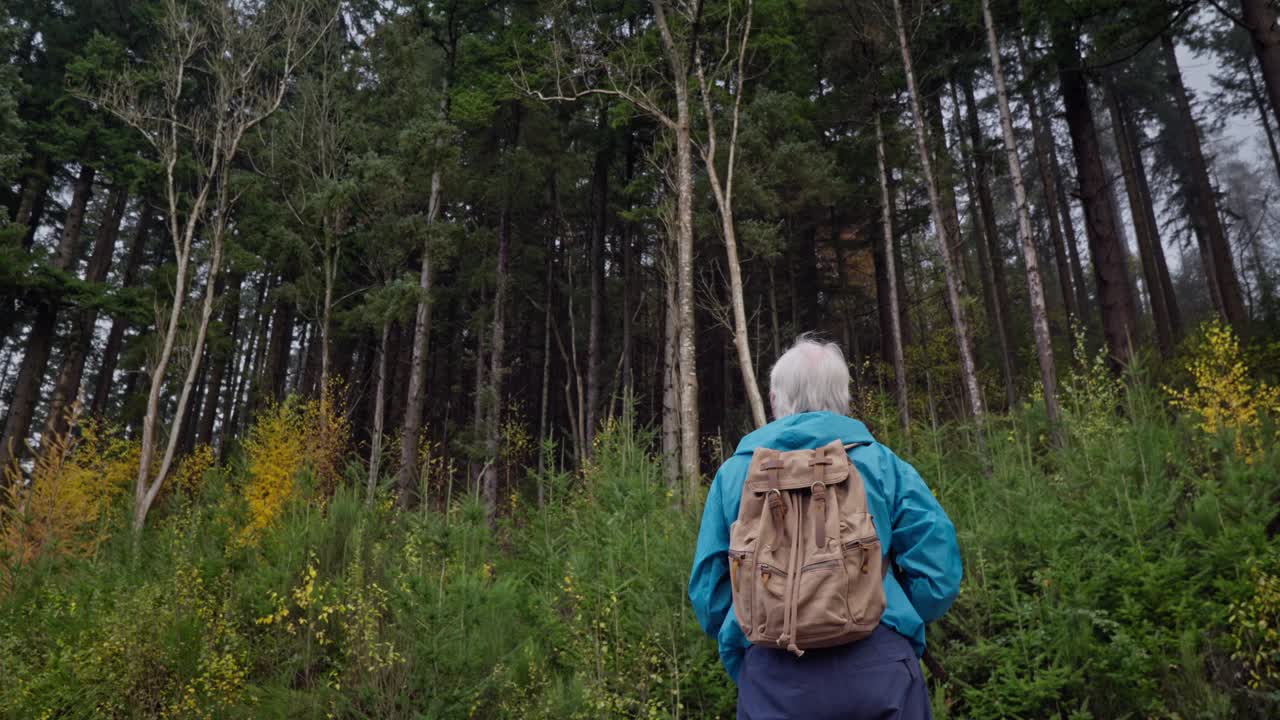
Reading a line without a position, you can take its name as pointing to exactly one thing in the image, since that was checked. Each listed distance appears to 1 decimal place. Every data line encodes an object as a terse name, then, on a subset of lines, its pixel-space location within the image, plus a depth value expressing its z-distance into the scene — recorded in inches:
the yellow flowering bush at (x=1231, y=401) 203.5
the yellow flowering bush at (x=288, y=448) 457.1
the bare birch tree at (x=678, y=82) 363.6
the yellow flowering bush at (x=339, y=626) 183.7
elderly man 71.8
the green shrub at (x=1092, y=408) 228.4
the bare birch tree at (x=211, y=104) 531.8
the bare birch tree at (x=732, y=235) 379.2
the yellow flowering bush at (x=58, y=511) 332.1
